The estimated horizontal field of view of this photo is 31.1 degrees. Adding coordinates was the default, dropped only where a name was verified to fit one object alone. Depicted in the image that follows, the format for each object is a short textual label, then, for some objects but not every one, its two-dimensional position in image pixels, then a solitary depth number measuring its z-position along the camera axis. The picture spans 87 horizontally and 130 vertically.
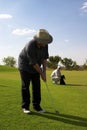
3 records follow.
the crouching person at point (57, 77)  9.56
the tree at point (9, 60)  53.37
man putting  3.71
